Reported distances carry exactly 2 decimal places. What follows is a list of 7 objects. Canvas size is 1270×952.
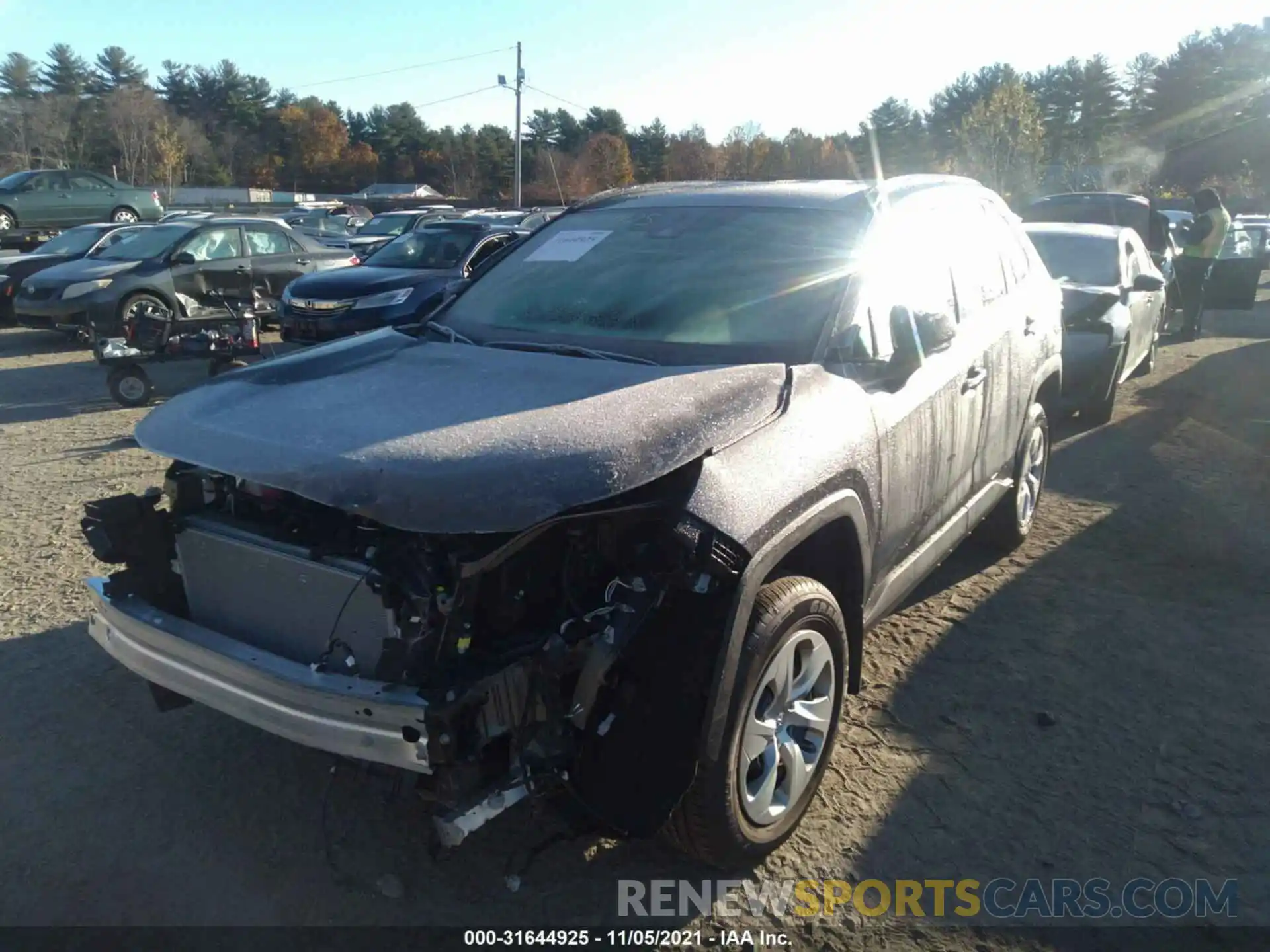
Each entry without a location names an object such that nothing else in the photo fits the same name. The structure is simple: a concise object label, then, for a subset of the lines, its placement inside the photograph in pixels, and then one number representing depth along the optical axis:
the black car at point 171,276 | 12.25
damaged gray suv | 2.52
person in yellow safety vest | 12.91
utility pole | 39.97
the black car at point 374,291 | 10.48
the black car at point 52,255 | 14.66
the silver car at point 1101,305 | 8.27
